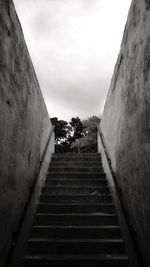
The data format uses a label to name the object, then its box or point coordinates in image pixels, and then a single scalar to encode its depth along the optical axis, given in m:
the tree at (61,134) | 13.54
